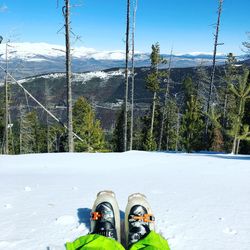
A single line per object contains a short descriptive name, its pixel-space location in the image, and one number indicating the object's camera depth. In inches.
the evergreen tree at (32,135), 1995.4
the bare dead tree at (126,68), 883.4
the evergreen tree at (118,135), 1689.2
